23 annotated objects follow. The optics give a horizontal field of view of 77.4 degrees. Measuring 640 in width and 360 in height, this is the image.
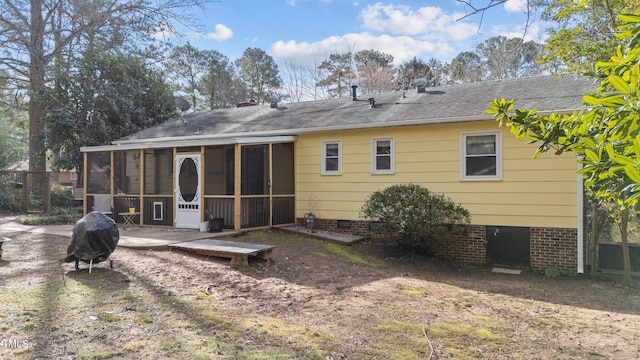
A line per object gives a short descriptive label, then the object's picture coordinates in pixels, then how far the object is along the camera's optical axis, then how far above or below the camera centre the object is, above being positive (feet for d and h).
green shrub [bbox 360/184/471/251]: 28.71 -2.80
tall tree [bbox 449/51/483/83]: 84.94 +24.05
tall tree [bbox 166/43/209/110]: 102.58 +27.33
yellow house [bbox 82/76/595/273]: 28.55 +0.58
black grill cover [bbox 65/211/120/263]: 19.06 -3.08
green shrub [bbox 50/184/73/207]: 57.82 -3.07
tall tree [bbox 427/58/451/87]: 91.26 +24.70
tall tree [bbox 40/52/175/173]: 53.01 +9.55
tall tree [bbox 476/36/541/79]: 73.17 +21.22
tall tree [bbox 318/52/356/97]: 92.43 +23.84
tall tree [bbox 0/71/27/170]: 58.34 +10.76
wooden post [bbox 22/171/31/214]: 51.24 -1.99
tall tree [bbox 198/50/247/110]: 102.83 +23.33
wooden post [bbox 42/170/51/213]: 49.24 -2.46
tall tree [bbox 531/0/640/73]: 20.81 +7.87
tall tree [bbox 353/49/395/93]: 88.33 +23.70
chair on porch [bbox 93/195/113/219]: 37.24 -2.63
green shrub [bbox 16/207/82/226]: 39.42 -4.35
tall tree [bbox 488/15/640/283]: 5.51 +0.91
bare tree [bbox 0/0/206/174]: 55.42 +21.76
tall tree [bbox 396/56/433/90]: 90.48 +23.98
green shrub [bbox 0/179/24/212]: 52.19 -2.87
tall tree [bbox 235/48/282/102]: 105.40 +26.67
